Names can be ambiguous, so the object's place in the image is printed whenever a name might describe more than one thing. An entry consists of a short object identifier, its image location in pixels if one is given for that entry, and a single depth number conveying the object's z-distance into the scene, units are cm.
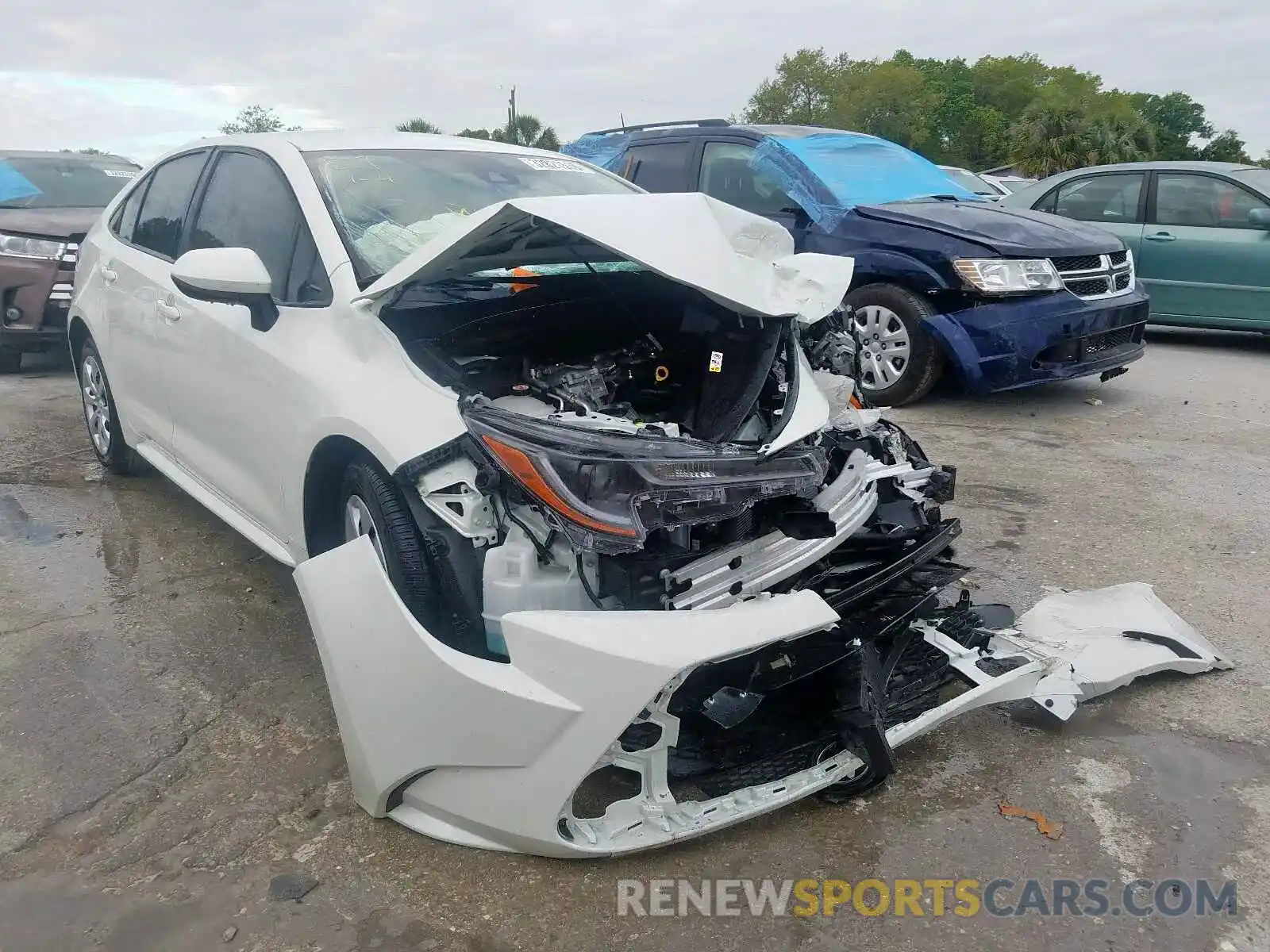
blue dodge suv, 574
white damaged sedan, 215
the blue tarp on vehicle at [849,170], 639
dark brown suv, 732
